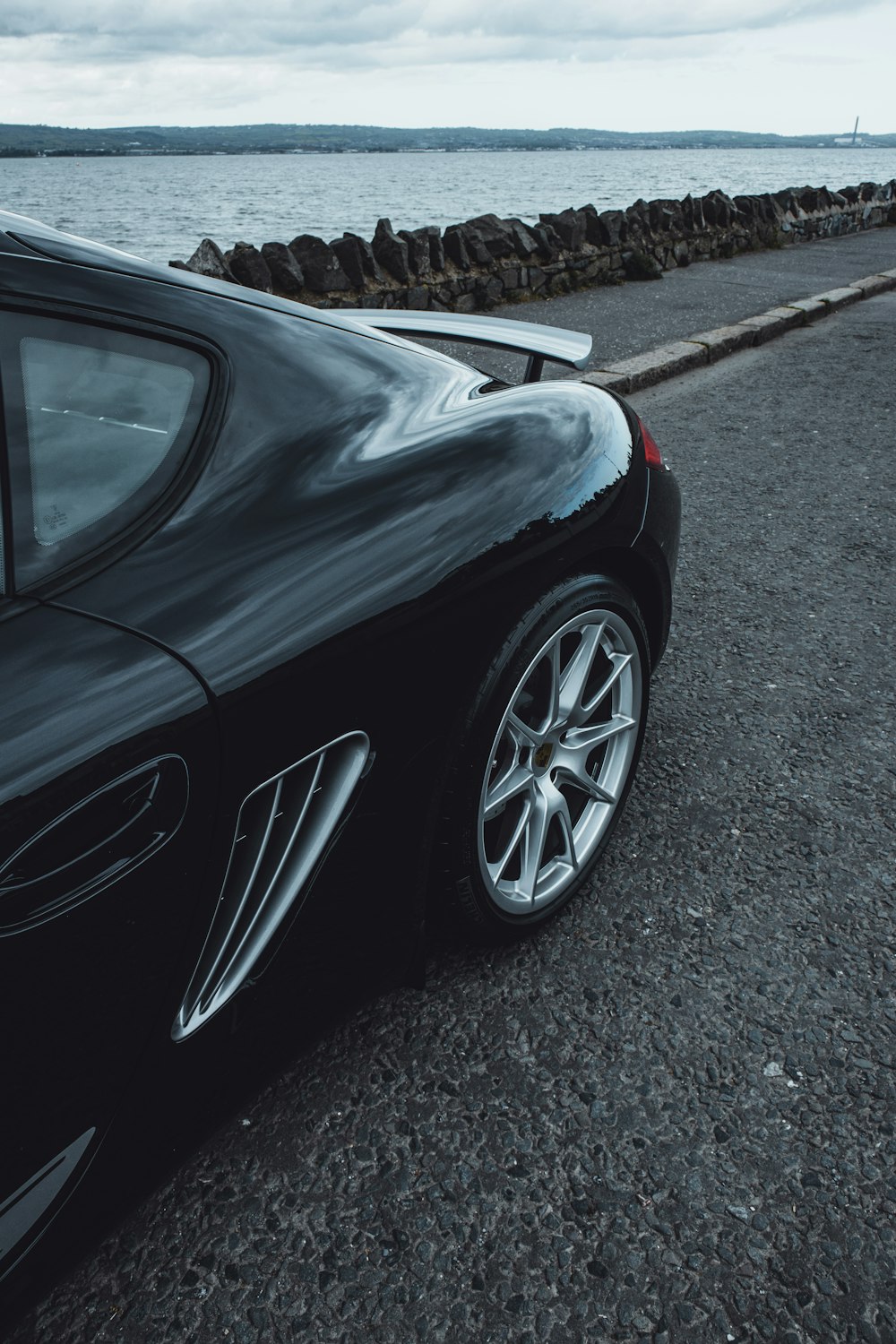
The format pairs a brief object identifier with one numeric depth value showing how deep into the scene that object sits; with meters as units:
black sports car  1.09
